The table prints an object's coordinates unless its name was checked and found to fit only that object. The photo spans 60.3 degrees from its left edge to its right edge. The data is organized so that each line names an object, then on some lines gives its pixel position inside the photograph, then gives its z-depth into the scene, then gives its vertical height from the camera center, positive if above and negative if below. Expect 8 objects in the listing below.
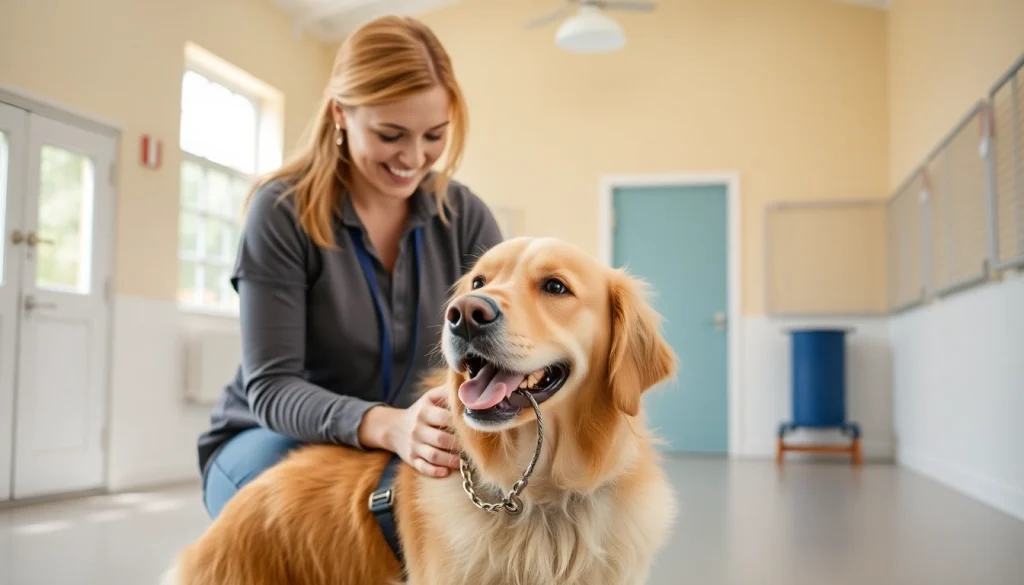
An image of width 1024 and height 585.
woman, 1.82 +0.19
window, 6.24 +1.23
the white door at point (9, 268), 4.43 +0.35
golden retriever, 1.34 -0.22
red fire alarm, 5.52 +1.17
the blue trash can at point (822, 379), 7.24 -0.27
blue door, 7.92 +0.55
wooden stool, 7.20 -0.84
